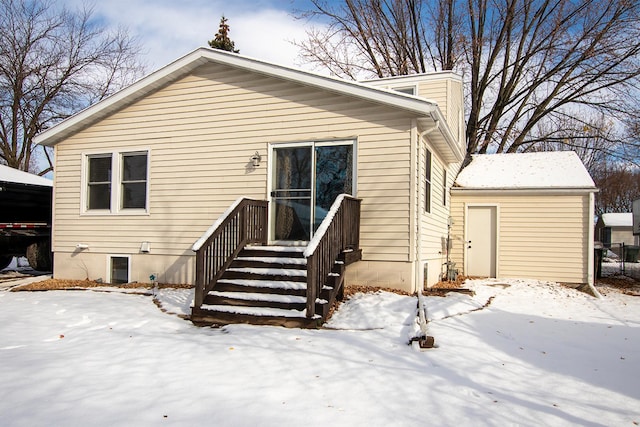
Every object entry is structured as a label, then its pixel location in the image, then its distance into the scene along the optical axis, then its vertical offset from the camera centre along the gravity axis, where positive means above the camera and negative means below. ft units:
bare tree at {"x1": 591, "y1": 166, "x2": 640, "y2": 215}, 116.06 +12.04
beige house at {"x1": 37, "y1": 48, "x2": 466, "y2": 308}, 25.23 +3.54
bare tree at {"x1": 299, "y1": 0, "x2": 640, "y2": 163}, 60.95 +26.65
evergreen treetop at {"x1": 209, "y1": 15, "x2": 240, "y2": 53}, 90.09 +37.06
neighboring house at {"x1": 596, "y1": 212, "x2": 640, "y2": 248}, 115.34 +1.04
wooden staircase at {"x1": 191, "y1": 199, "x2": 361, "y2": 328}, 19.15 -2.64
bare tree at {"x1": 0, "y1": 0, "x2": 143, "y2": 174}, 70.23 +24.45
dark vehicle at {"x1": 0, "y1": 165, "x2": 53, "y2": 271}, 37.19 -0.43
